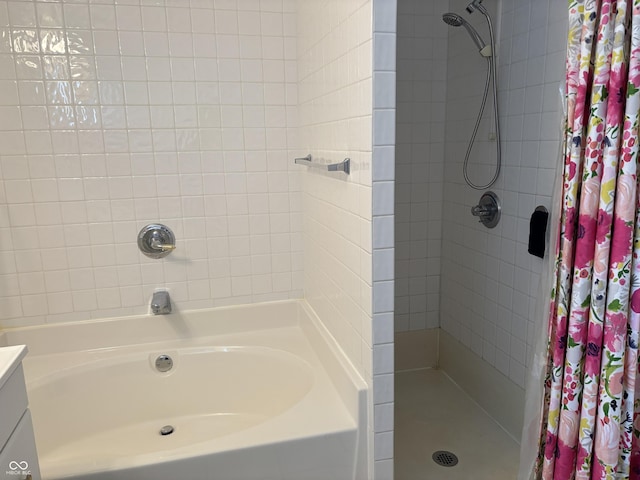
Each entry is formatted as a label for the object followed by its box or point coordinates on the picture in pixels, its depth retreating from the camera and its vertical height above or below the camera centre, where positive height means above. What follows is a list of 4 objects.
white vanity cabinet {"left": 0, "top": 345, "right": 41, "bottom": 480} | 1.13 -0.63
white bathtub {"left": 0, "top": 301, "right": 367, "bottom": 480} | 1.96 -0.91
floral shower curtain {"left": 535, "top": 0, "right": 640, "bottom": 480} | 1.34 -0.31
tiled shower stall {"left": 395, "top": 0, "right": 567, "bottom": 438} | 1.99 -0.21
